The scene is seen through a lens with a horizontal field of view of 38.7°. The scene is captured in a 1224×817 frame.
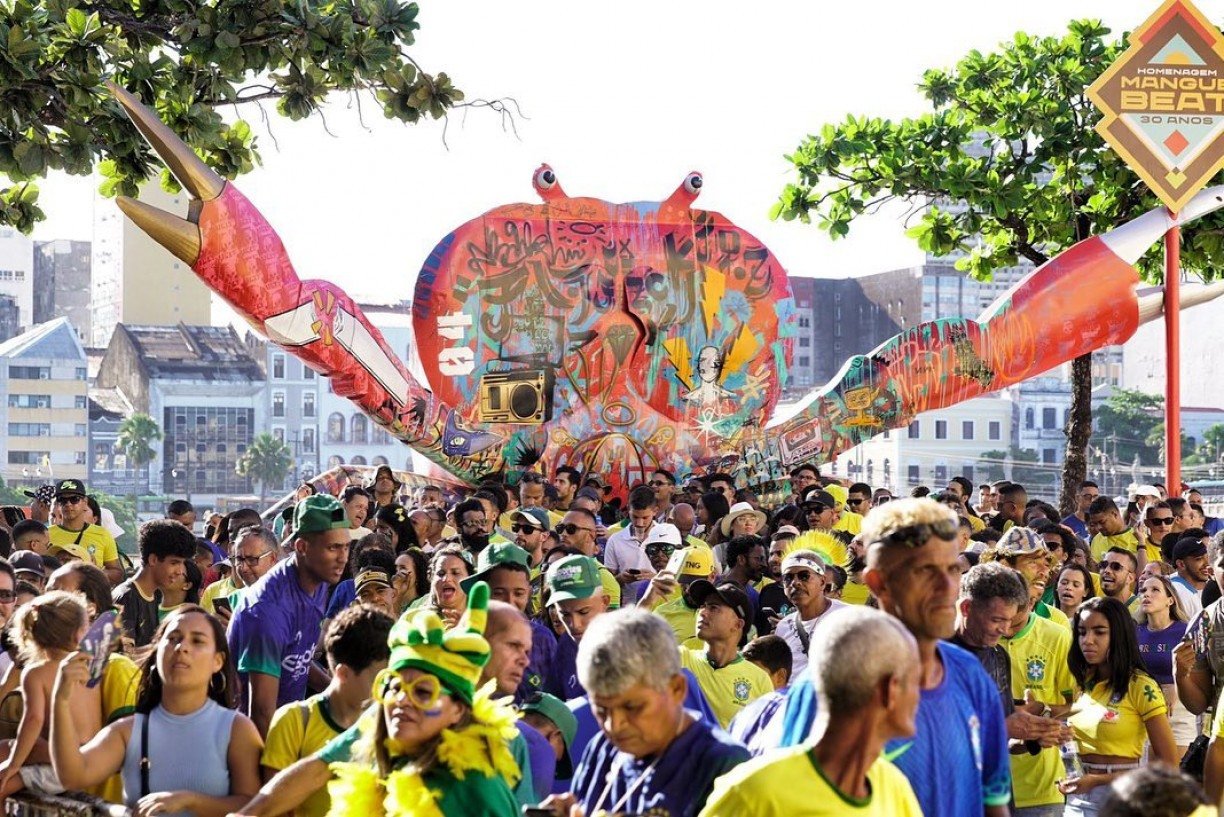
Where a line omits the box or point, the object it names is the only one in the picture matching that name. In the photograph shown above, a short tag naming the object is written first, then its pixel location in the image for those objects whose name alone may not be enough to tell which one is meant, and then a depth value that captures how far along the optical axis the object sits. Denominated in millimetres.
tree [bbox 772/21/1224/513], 18062
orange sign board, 16562
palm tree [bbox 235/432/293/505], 96688
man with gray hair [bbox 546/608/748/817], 4082
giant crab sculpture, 18109
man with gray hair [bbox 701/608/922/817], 3703
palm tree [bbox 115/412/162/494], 91625
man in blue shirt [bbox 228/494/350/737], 6684
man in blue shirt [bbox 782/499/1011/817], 4438
